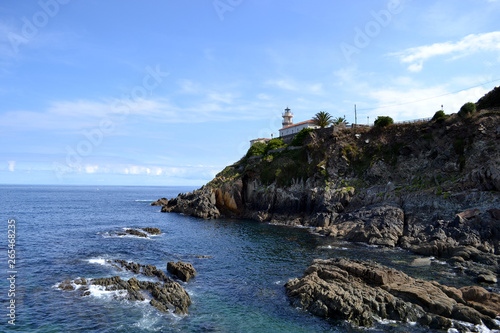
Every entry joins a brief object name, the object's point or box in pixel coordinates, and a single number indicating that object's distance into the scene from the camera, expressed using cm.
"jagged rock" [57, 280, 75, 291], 3031
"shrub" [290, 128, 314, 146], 8917
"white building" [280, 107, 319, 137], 10231
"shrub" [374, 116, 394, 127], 7781
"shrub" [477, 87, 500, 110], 6384
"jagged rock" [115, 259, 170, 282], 3406
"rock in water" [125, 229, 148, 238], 5856
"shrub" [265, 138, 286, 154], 9738
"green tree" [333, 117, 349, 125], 8719
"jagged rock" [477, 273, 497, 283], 3145
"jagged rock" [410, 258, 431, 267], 3788
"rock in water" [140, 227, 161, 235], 6167
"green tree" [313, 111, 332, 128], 9212
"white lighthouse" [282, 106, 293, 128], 12625
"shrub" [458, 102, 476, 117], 6456
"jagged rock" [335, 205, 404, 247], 4956
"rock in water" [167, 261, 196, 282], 3416
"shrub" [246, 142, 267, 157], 9962
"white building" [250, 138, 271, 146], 12875
